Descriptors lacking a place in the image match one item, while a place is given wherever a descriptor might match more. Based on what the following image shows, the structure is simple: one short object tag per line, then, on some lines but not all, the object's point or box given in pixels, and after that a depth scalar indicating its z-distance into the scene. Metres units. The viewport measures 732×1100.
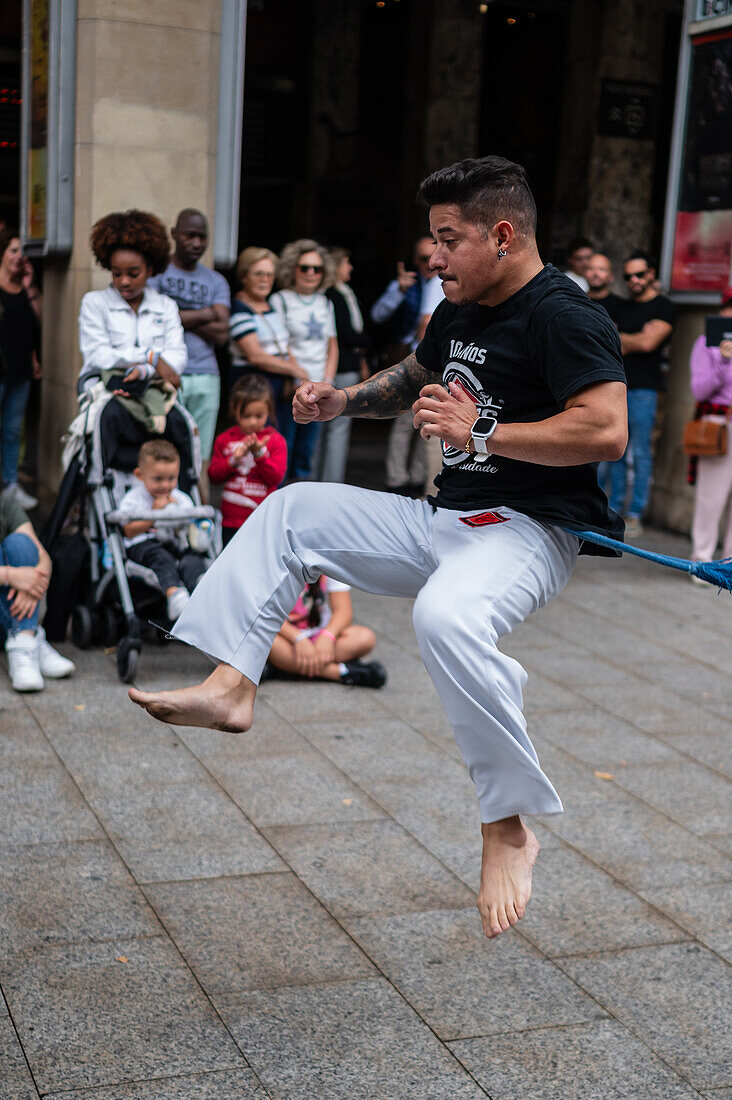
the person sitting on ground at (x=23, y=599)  6.14
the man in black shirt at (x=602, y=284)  10.18
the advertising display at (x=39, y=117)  8.93
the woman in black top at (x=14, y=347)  9.77
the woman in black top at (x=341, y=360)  9.69
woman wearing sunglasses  8.91
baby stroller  6.65
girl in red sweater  6.79
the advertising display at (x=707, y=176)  10.15
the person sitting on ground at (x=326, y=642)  6.60
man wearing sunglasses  10.21
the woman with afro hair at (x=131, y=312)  7.03
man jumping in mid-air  3.20
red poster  10.23
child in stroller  6.61
